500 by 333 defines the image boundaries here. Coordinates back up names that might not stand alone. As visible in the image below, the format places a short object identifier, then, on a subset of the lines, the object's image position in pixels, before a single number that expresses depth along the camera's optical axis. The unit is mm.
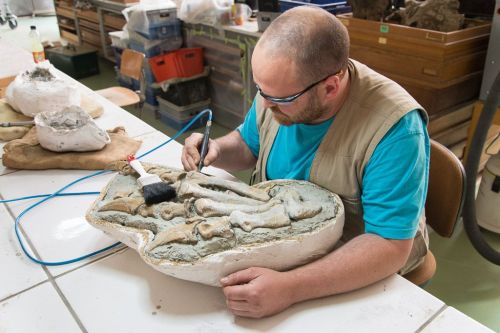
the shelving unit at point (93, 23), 4421
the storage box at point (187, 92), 3543
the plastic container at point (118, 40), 3732
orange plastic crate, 3478
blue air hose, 1033
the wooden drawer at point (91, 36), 5148
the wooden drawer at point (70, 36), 5647
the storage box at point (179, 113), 3486
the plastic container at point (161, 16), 3332
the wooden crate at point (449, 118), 2199
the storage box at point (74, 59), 4496
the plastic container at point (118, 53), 3923
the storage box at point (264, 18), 2830
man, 884
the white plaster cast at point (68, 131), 1474
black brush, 1045
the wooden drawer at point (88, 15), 4898
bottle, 2354
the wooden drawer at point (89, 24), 5036
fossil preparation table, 850
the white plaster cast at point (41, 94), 1697
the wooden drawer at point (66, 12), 5391
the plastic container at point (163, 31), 3406
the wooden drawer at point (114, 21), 4402
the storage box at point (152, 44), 3479
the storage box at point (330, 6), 2756
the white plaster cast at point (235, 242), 882
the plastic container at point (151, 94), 3693
